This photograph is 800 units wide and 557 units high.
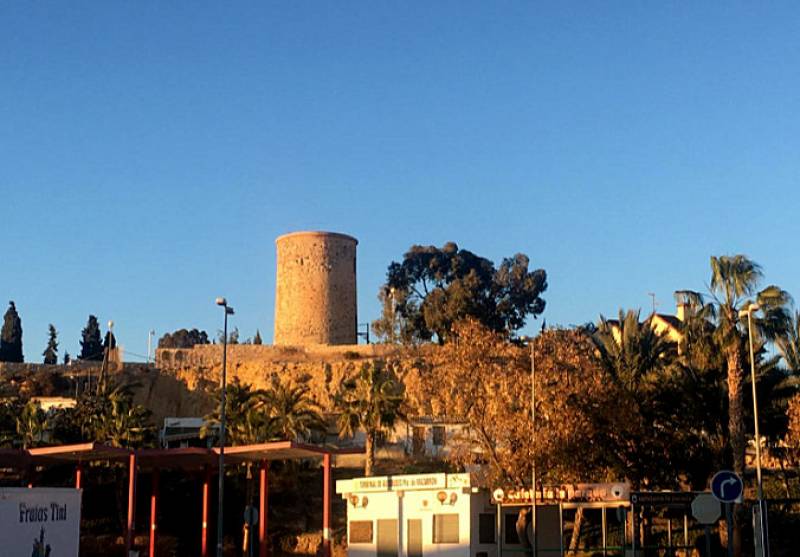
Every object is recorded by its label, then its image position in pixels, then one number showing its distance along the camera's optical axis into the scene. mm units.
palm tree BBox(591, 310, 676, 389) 46625
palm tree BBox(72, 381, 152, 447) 50719
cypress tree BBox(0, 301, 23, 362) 96562
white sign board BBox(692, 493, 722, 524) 23219
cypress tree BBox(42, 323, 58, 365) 109250
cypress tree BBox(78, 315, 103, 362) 106912
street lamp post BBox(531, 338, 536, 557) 36812
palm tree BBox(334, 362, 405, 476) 49719
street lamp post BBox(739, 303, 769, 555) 22969
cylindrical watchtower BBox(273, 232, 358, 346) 82125
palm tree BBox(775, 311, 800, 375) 47841
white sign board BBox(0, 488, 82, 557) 23297
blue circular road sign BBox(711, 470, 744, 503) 20203
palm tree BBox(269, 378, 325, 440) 51031
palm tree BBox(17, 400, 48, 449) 51969
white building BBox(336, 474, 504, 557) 35844
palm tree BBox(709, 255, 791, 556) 36531
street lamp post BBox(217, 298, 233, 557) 32531
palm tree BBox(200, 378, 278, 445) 49750
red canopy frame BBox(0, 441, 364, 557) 37156
